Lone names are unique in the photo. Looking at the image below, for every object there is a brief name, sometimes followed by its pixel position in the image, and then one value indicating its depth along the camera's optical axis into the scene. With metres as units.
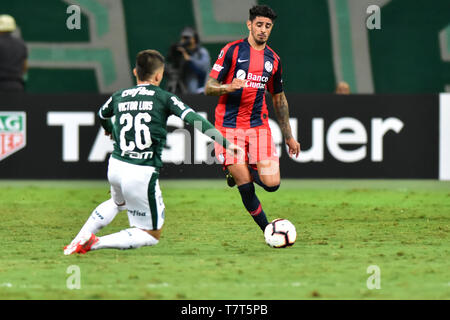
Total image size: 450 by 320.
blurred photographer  31.69
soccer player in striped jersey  17.11
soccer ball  15.94
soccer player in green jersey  14.27
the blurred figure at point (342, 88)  31.06
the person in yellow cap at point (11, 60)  29.47
